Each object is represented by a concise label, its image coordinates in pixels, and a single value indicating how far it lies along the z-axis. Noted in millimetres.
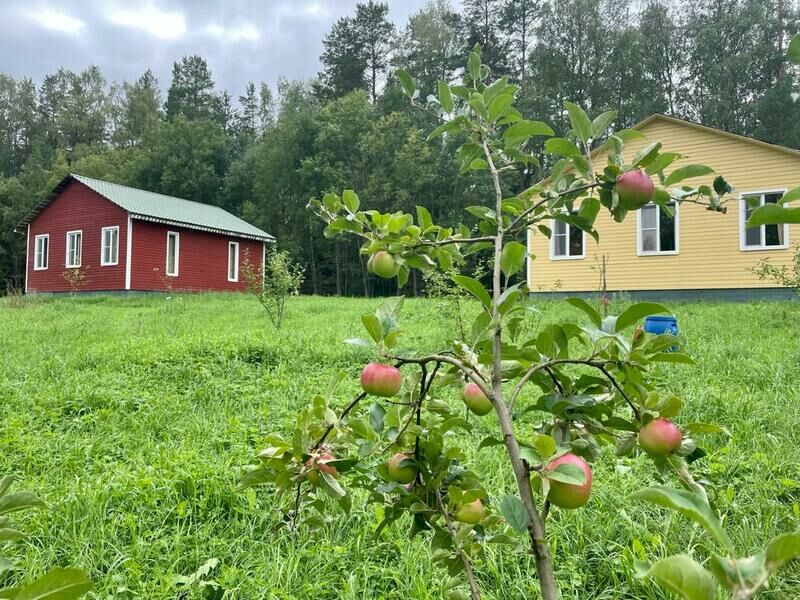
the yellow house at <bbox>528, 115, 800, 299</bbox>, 10562
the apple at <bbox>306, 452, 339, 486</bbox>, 803
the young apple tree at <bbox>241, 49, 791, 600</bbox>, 686
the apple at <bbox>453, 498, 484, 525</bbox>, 876
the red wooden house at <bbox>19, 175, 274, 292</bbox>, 15562
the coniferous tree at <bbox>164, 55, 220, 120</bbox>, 34562
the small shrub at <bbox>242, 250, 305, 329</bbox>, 7492
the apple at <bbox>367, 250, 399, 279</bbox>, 858
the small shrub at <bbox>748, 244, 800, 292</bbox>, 6891
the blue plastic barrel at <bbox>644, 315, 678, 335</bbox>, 4730
